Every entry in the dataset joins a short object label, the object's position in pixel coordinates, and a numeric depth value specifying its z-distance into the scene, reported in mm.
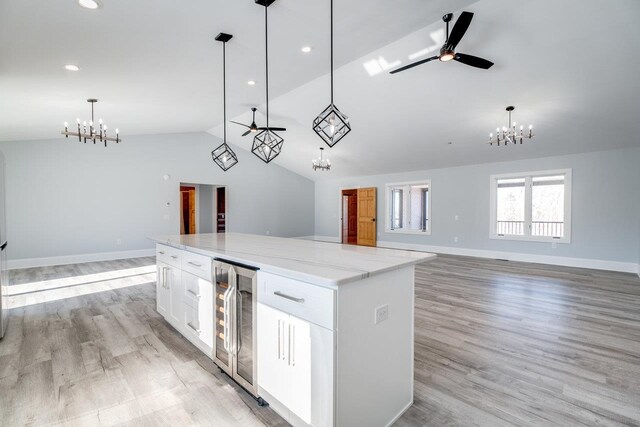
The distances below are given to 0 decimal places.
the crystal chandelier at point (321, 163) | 8617
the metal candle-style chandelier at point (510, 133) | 5184
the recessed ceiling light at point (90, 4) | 2279
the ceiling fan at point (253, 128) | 4141
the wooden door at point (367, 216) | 9885
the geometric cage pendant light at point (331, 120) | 2449
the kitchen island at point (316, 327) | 1488
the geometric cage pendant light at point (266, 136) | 2629
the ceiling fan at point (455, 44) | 2682
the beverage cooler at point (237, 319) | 1974
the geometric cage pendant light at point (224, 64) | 3109
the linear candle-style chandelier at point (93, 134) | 4364
